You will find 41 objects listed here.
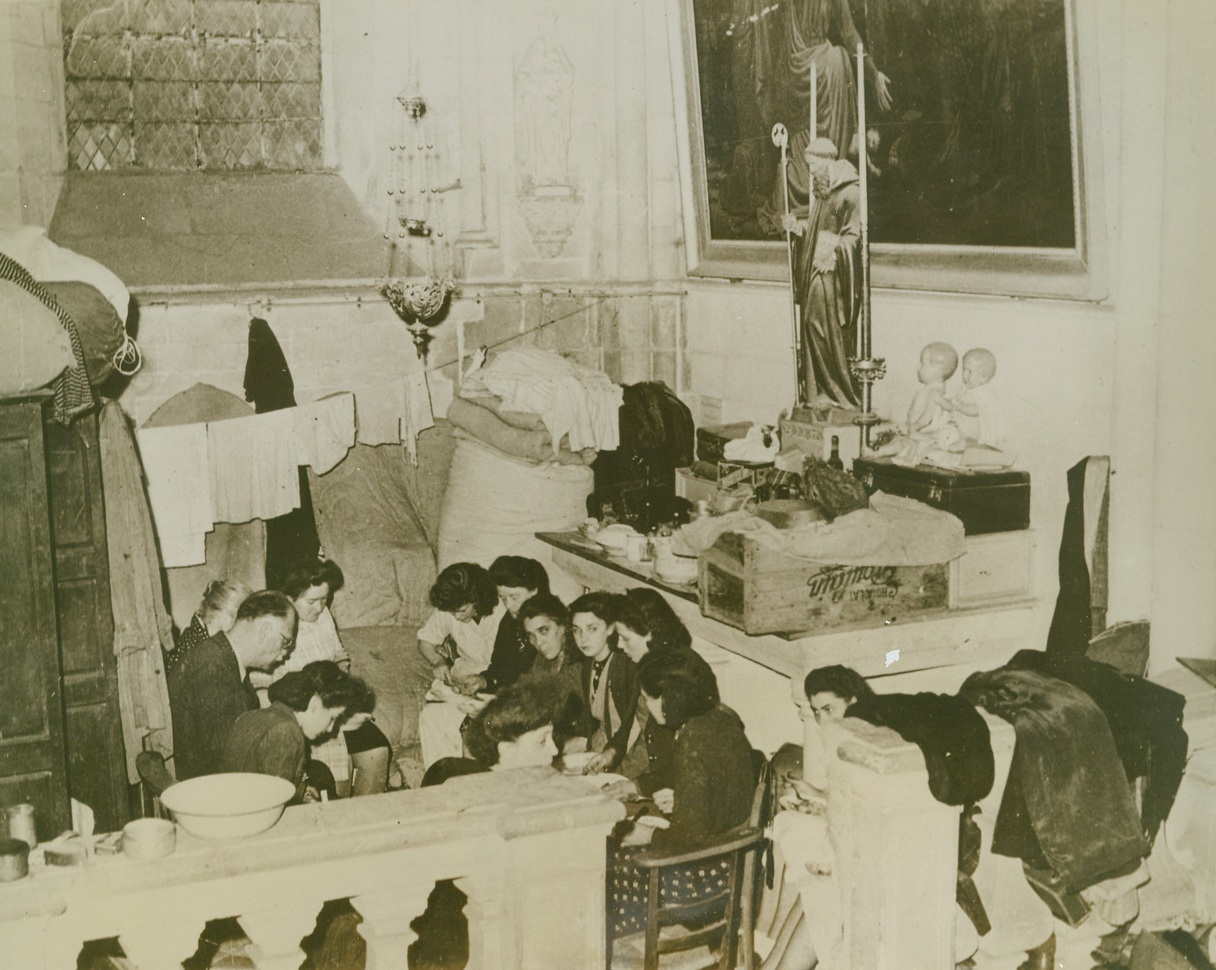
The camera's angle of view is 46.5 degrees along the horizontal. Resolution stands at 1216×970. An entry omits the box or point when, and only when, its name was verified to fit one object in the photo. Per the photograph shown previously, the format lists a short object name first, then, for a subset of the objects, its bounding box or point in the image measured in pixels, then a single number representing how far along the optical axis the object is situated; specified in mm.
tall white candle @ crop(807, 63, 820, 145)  5836
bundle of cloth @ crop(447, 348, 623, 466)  6941
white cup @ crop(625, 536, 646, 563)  6102
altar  5004
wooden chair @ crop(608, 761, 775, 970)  4332
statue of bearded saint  5719
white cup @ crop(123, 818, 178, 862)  3529
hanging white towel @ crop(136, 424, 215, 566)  6301
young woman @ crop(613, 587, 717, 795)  5320
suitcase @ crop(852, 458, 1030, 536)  4984
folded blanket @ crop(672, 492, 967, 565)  4938
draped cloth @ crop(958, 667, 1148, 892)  4414
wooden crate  4922
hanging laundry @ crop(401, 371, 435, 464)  7148
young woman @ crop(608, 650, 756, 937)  4398
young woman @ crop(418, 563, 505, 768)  6292
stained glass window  6750
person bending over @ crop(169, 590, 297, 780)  5559
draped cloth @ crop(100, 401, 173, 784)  5441
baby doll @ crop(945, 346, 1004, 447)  5066
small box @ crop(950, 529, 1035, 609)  5051
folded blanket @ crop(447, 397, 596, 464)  6922
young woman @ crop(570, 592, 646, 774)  5500
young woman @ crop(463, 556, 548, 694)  6109
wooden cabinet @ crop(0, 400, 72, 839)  4949
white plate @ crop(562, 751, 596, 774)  5219
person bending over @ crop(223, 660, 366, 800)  5234
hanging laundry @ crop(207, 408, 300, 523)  6383
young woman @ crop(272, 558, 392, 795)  5984
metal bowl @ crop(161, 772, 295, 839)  3787
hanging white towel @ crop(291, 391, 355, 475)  6758
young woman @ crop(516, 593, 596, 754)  5684
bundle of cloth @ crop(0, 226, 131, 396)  5605
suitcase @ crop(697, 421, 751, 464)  6500
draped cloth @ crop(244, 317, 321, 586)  6648
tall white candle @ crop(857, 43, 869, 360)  5469
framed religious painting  4594
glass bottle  5859
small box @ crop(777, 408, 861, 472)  5891
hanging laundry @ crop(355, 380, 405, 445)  7082
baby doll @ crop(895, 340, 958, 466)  5191
